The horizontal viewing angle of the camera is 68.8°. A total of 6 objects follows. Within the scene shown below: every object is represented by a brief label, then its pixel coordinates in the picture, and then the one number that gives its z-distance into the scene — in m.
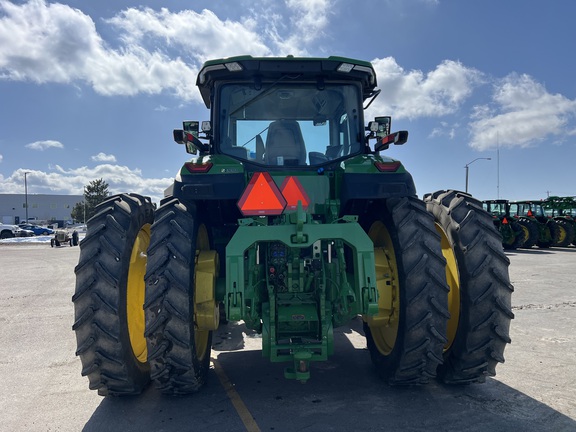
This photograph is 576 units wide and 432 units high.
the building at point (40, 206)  82.75
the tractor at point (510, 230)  18.73
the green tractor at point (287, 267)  3.14
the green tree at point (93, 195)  63.78
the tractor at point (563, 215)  20.55
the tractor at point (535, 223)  19.36
